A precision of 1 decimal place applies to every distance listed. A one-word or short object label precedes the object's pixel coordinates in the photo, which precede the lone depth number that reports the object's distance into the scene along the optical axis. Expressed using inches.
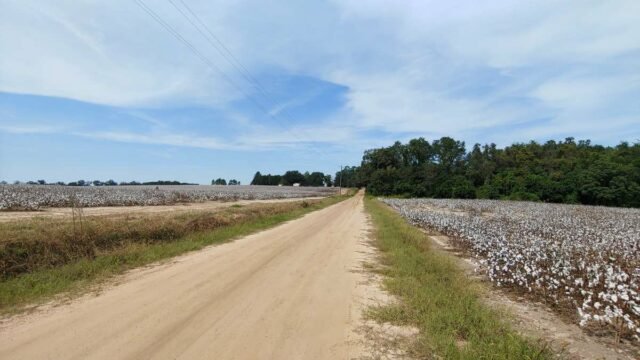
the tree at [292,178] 7209.6
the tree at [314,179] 7394.7
